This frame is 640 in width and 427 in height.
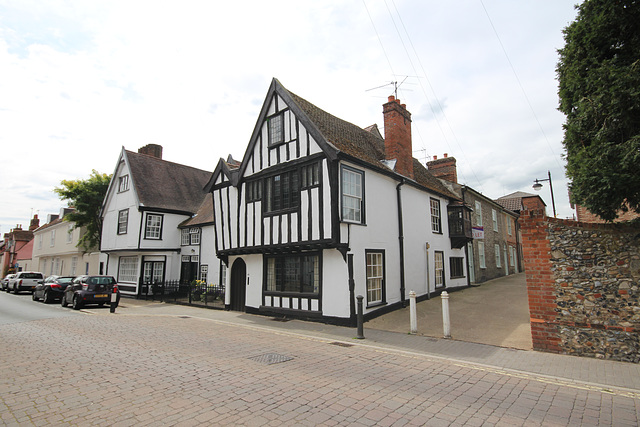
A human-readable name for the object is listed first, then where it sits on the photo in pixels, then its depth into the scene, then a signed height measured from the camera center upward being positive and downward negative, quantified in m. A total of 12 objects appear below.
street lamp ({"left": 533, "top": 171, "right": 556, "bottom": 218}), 19.14 +4.24
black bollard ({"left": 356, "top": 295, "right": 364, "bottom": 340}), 9.55 -1.77
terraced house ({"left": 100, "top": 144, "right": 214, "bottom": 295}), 22.62 +2.43
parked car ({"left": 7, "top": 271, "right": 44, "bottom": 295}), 27.12 -1.51
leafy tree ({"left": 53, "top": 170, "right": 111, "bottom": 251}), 27.55 +5.33
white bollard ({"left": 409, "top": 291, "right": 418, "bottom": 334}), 9.97 -1.68
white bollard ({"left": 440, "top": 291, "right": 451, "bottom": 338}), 9.28 -1.78
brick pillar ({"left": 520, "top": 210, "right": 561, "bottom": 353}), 7.46 -0.55
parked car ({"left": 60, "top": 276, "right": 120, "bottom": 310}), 16.62 -1.49
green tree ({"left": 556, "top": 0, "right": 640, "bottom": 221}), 5.69 +2.79
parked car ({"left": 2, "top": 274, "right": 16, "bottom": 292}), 29.30 -1.78
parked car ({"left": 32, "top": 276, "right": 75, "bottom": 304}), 19.56 -1.68
